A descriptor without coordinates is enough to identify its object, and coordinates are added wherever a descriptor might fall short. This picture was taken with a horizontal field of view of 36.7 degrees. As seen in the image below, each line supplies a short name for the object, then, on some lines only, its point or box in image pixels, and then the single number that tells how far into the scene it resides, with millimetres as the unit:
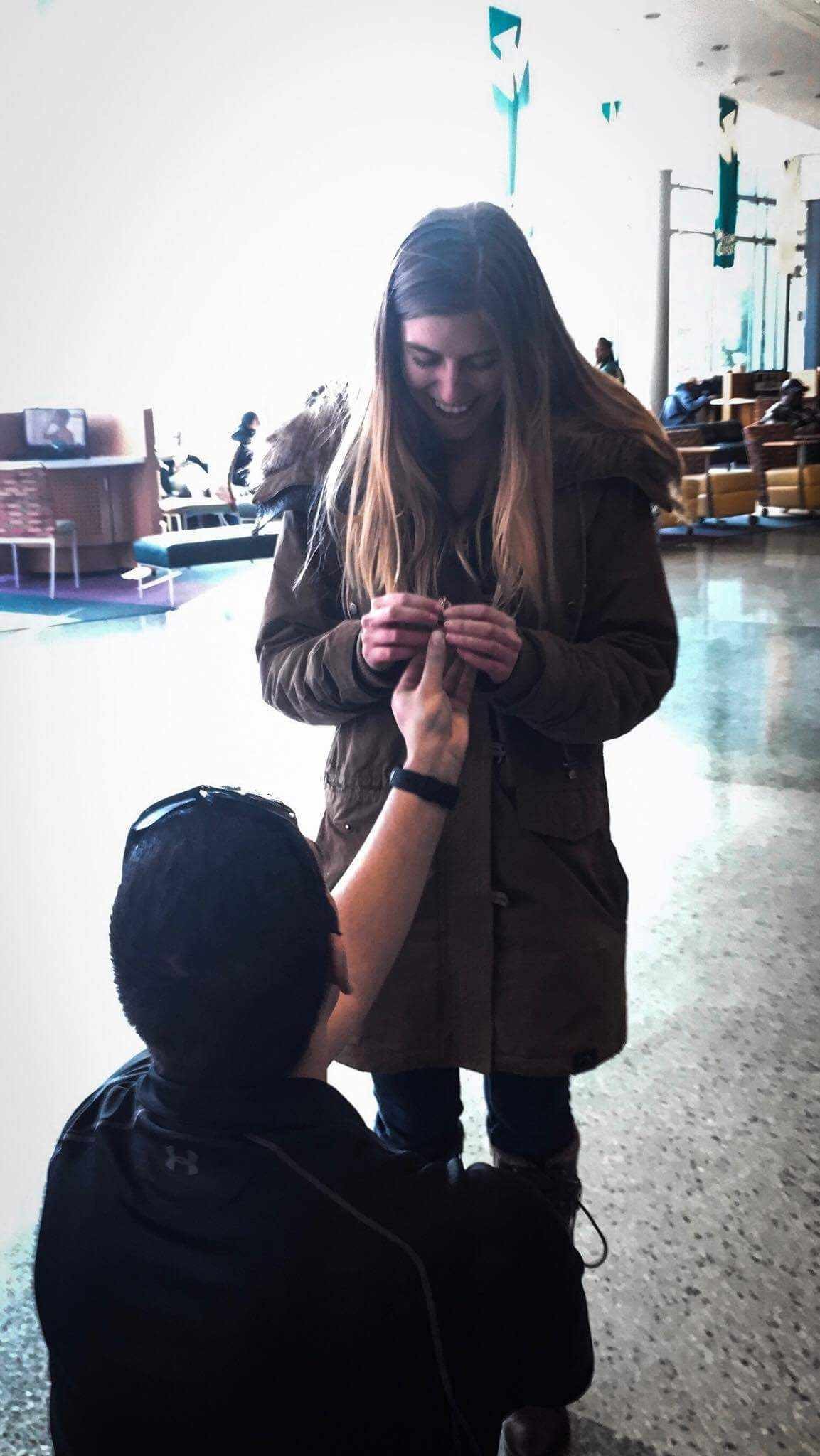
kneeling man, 763
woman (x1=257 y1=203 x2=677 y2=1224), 1281
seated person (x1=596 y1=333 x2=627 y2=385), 11264
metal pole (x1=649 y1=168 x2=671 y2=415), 17156
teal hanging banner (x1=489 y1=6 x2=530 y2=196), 11672
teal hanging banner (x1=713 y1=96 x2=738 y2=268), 16078
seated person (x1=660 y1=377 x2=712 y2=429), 14227
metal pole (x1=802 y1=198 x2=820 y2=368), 19625
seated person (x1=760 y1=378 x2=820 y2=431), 13312
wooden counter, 10758
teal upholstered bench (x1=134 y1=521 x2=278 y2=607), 8570
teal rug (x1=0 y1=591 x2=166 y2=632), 8094
